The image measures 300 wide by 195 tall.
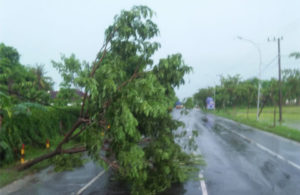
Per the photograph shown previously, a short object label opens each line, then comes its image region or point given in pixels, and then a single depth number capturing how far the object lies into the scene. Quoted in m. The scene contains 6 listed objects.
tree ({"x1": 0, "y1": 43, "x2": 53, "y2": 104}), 37.53
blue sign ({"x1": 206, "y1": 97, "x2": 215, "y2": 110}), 64.12
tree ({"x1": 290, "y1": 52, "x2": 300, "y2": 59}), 19.02
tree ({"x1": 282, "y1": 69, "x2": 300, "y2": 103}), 29.90
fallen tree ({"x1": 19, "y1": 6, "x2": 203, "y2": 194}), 5.91
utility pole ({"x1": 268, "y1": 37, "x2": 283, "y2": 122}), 25.29
